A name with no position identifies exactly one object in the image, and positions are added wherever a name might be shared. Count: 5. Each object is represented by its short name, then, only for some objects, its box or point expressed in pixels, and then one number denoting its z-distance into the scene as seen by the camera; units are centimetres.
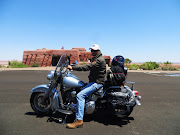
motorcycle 382
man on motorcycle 364
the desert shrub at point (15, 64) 3215
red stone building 3766
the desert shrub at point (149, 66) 2841
